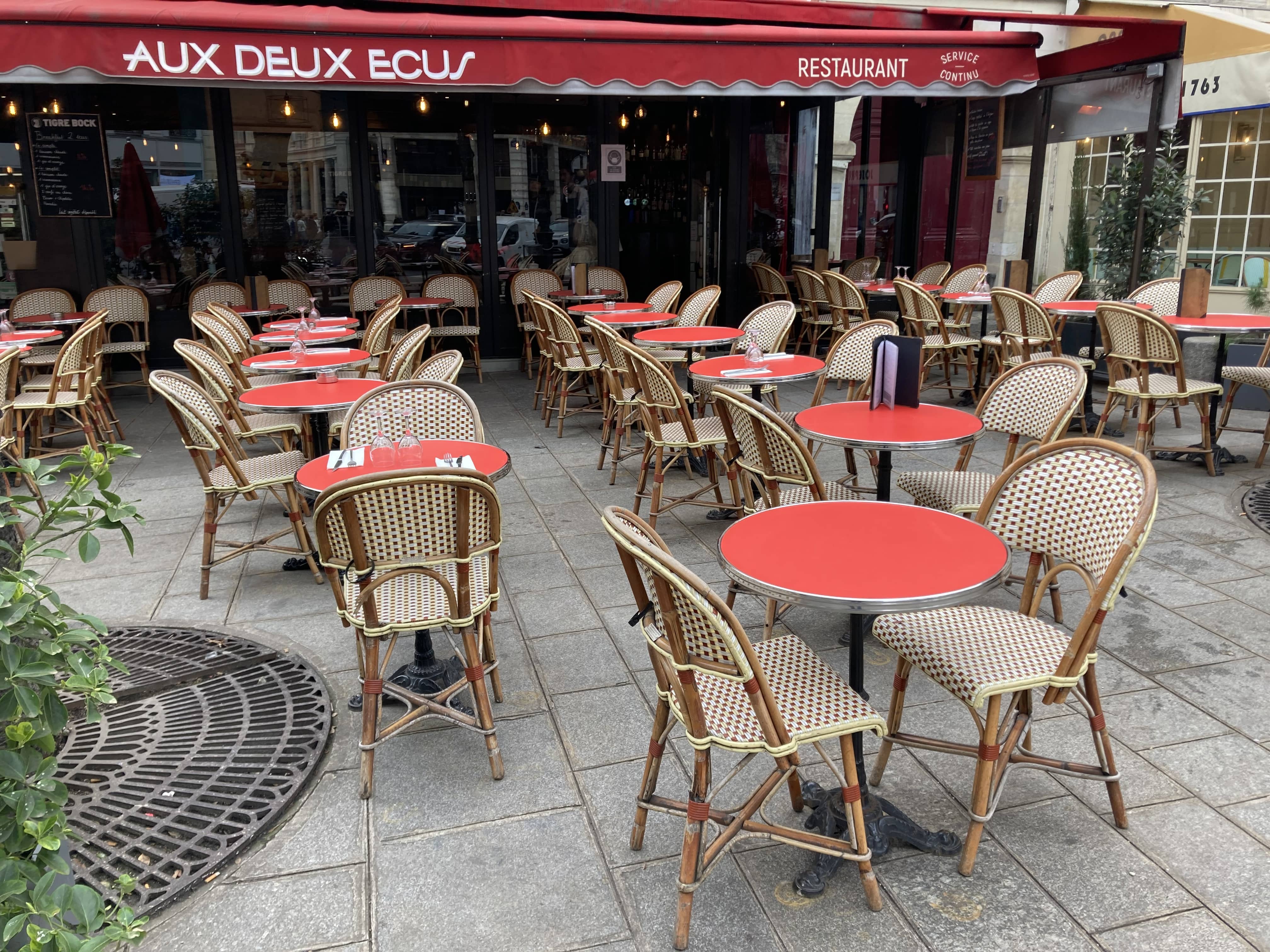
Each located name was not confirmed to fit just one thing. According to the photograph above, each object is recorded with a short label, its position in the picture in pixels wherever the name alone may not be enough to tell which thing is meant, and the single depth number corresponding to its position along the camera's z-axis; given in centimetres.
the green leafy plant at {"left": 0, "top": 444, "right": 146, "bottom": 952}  132
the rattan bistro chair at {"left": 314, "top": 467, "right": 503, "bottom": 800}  249
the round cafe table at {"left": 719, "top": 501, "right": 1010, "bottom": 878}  198
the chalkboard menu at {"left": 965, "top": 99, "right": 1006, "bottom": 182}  841
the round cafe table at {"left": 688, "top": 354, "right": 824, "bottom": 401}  434
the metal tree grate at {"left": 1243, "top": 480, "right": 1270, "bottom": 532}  456
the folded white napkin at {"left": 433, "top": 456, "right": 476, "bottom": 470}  292
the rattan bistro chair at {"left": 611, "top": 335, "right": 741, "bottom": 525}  437
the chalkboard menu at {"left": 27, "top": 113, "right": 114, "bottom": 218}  812
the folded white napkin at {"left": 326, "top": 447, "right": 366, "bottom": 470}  307
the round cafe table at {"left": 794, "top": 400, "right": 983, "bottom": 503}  317
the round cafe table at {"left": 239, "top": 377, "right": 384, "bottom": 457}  402
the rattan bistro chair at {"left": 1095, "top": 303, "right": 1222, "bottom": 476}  509
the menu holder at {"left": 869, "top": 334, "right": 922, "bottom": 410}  356
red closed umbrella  840
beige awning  715
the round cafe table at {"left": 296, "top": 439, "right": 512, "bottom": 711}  304
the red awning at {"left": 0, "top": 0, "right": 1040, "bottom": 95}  467
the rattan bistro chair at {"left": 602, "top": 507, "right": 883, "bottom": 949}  184
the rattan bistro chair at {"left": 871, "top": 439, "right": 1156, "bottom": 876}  215
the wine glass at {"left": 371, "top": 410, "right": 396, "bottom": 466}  304
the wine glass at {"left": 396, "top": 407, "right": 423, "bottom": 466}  299
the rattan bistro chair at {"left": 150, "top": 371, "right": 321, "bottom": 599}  380
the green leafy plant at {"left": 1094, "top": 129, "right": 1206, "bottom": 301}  712
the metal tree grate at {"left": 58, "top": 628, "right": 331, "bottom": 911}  236
